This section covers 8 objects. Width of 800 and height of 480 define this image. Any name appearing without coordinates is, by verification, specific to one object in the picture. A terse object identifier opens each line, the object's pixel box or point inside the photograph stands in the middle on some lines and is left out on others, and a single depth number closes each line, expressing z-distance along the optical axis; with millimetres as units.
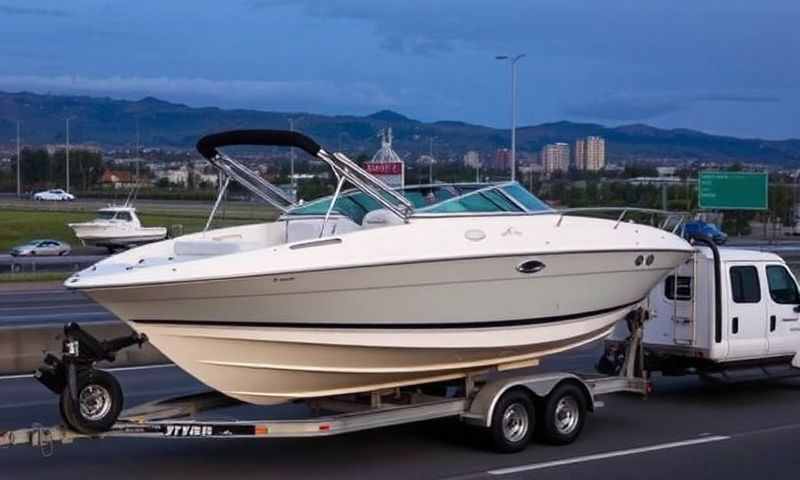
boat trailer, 9156
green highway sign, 56969
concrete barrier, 16531
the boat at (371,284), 9477
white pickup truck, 13781
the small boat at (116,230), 55844
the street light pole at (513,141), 47312
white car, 98162
